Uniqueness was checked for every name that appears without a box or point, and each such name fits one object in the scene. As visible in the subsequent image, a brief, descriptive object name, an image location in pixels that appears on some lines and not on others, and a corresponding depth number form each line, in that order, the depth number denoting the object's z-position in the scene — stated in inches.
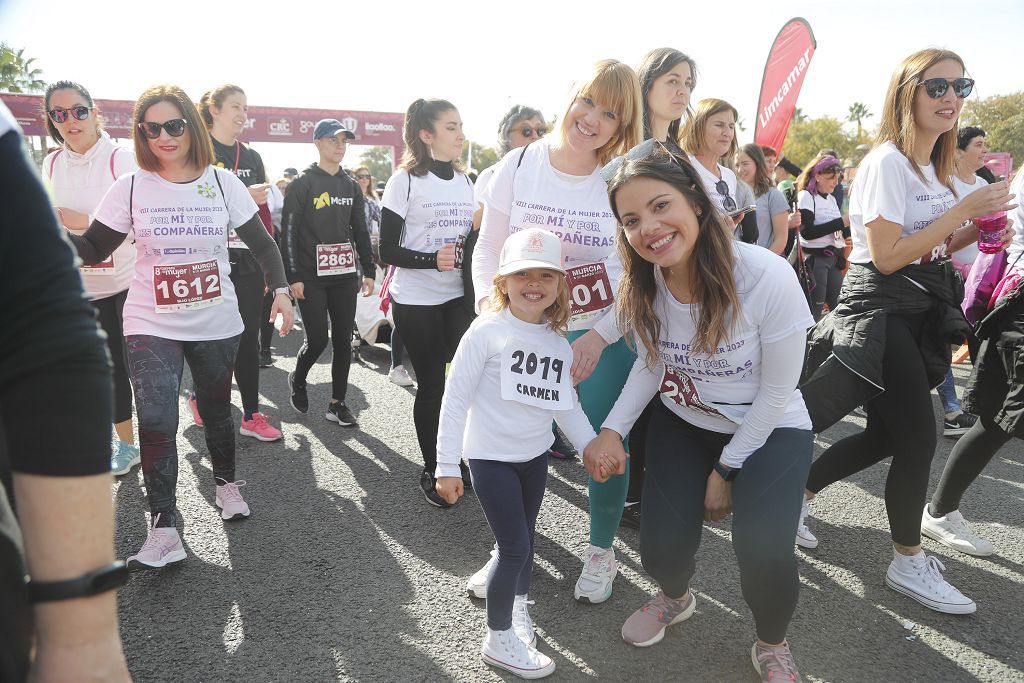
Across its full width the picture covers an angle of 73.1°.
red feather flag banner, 394.9
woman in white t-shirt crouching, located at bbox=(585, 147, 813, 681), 89.7
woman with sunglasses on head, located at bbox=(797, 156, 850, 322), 267.0
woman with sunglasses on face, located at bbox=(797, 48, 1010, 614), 110.3
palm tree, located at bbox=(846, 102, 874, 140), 2942.7
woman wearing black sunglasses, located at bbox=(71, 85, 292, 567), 124.3
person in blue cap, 202.2
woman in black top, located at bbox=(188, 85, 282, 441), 176.1
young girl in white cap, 97.2
